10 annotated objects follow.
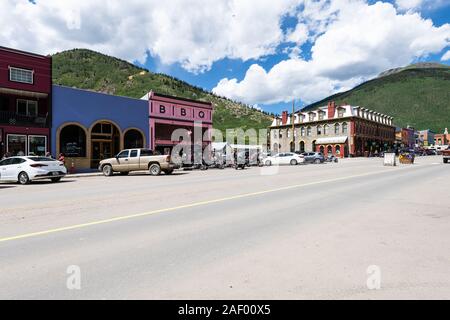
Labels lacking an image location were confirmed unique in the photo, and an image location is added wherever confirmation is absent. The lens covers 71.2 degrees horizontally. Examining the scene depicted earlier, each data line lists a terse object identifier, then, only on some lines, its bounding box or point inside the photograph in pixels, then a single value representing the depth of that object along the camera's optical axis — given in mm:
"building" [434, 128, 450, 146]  127500
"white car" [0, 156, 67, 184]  16078
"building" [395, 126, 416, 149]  96688
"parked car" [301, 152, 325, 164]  38138
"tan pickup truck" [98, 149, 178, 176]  20500
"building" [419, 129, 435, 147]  122312
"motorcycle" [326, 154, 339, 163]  44194
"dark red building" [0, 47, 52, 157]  23109
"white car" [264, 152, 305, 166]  37156
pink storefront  33125
